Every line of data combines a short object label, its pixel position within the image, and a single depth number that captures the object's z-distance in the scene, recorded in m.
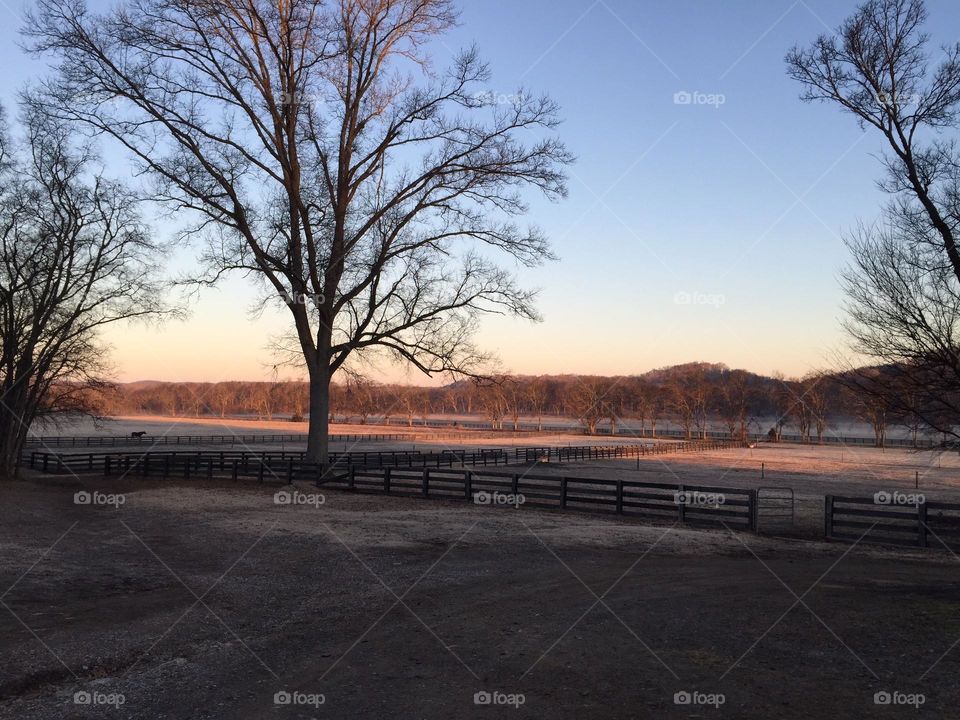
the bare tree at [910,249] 13.69
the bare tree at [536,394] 163.00
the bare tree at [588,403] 130.38
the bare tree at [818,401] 107.31
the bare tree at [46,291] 28.53
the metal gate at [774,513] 19.97
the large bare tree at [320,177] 25.16
